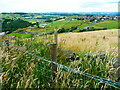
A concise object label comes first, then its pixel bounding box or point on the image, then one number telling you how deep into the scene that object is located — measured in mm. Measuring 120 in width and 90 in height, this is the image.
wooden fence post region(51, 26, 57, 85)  3594
